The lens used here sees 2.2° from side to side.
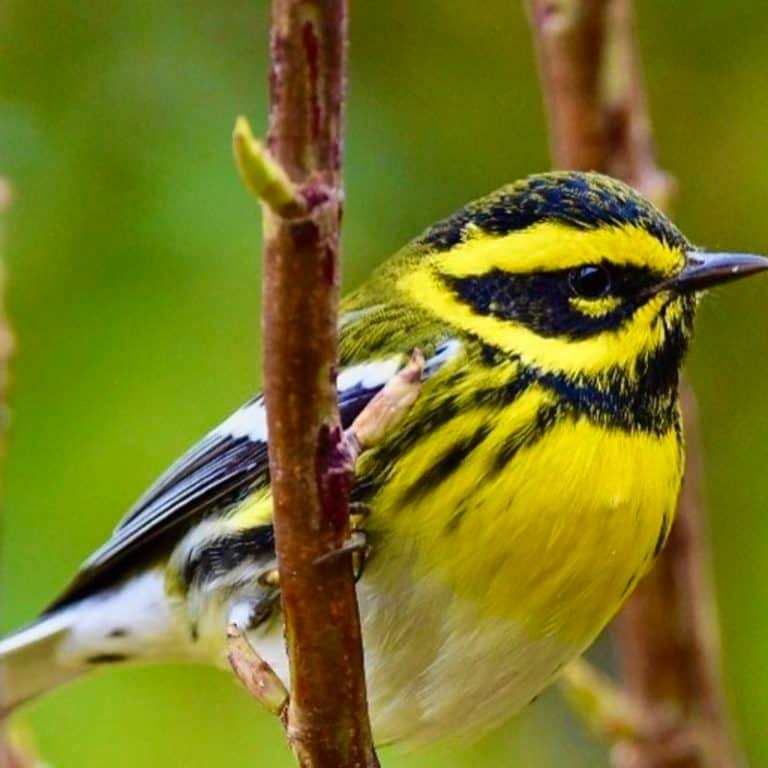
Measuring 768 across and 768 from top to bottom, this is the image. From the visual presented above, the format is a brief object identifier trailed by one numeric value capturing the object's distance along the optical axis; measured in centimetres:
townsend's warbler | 200
